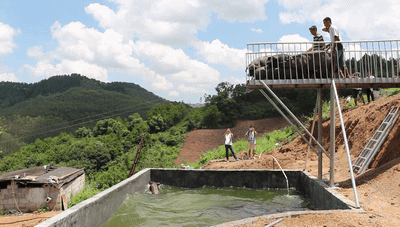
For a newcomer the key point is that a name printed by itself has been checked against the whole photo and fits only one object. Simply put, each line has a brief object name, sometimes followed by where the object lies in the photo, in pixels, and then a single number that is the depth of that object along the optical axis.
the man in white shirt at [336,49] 6.30
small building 14.39
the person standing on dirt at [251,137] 12.44
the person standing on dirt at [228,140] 12.18
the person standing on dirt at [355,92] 12.37
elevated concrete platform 6.20
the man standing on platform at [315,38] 6.78
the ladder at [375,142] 7.20
